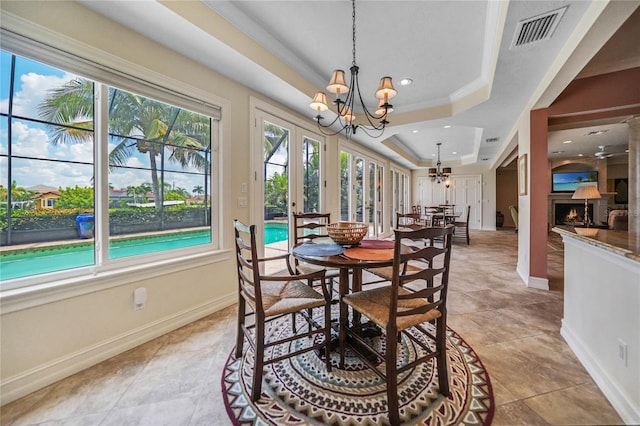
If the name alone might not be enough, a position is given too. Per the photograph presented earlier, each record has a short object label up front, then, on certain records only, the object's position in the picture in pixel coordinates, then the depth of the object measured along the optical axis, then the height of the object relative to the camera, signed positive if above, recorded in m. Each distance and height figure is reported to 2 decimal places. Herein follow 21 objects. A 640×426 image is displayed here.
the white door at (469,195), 9.53 +0.67
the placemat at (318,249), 1.68 -0.27
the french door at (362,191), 5.18 +0.52
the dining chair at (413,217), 3.13 -0.07
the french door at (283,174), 3.11 +0.54
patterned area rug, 1.26 -1.03
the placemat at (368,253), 1.54 -0.27
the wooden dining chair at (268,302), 1.39 -0.56
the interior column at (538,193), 3.19 +0.25
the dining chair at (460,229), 6.32 -0.48
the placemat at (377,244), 1.94 -0.25
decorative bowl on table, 1.90 -0.16
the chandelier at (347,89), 1.90 +0.97
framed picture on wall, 3.50 +0.58
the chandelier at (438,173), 7.42 +1.22
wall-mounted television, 8.60 +1.17
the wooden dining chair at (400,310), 1.23 -0.55
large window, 1.50 +0.30
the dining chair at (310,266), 2.21 -0.50
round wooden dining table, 1.44 -0.28
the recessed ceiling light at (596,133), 5.31 +1.75
